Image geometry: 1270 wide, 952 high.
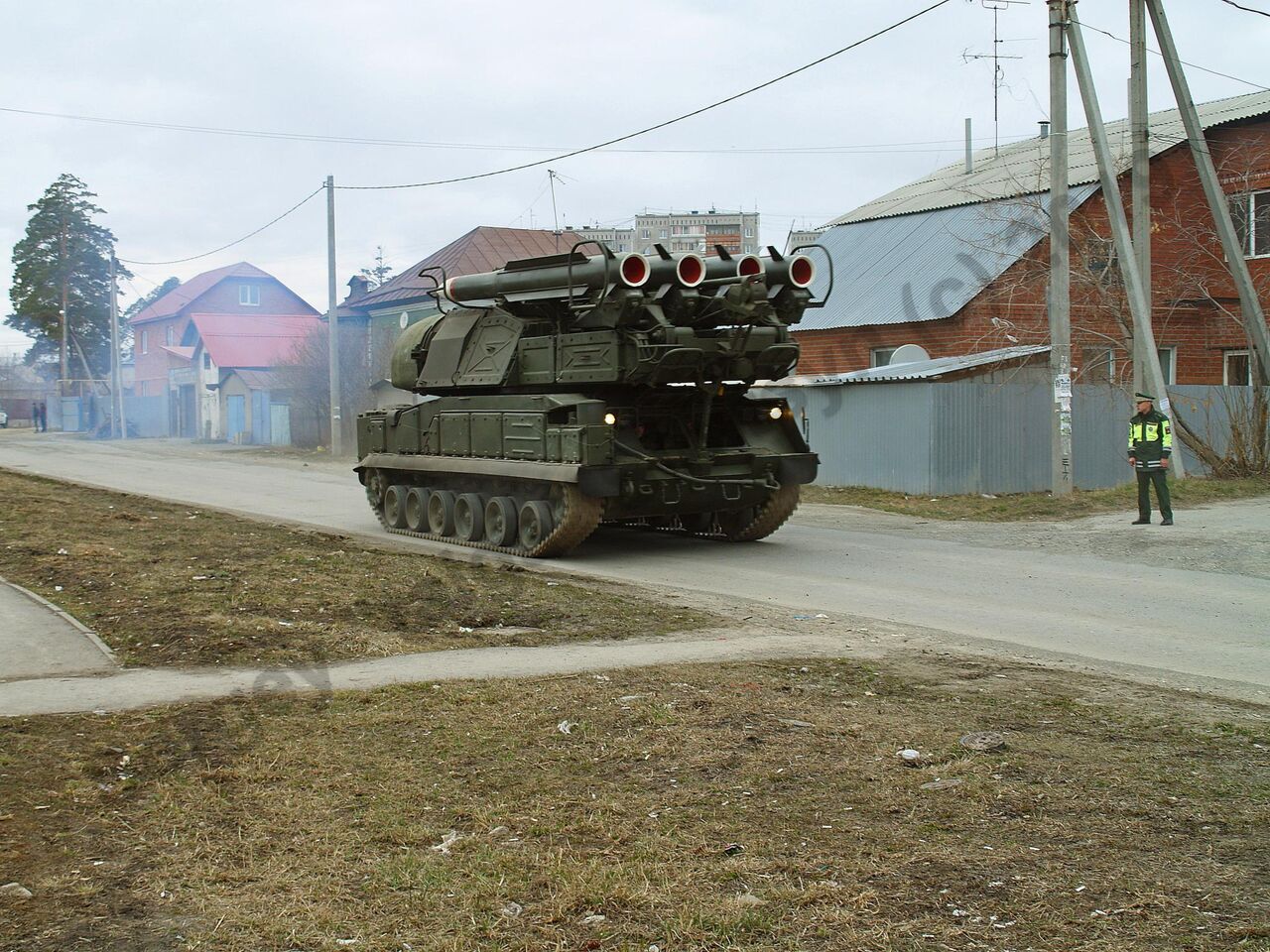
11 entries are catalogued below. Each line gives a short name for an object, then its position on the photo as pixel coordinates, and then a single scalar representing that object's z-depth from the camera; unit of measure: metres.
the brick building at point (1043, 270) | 28.27
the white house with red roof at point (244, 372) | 46.09
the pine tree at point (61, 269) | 70.94
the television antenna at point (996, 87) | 34.34
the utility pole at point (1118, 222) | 18.78
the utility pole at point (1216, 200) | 20.31
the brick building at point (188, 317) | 58.41
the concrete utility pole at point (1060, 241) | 18.77
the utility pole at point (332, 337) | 34.91
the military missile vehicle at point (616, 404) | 13.92
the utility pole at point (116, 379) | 52.84
